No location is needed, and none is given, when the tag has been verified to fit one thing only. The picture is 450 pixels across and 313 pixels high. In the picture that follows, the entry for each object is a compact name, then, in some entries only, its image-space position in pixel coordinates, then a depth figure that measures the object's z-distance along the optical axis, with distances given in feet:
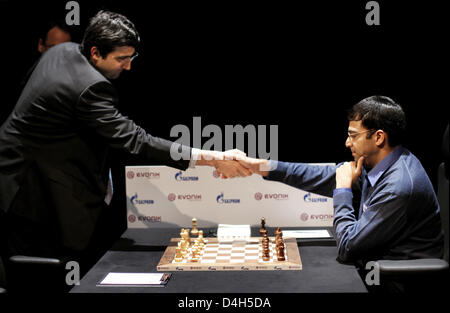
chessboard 8.53
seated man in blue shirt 8.35
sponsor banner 11.98
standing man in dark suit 10.04
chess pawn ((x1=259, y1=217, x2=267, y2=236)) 10.78
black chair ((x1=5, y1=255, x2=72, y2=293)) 8.18
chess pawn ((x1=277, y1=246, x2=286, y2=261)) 8.78
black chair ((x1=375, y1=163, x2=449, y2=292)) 7.80
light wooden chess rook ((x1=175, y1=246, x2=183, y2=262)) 8.88
